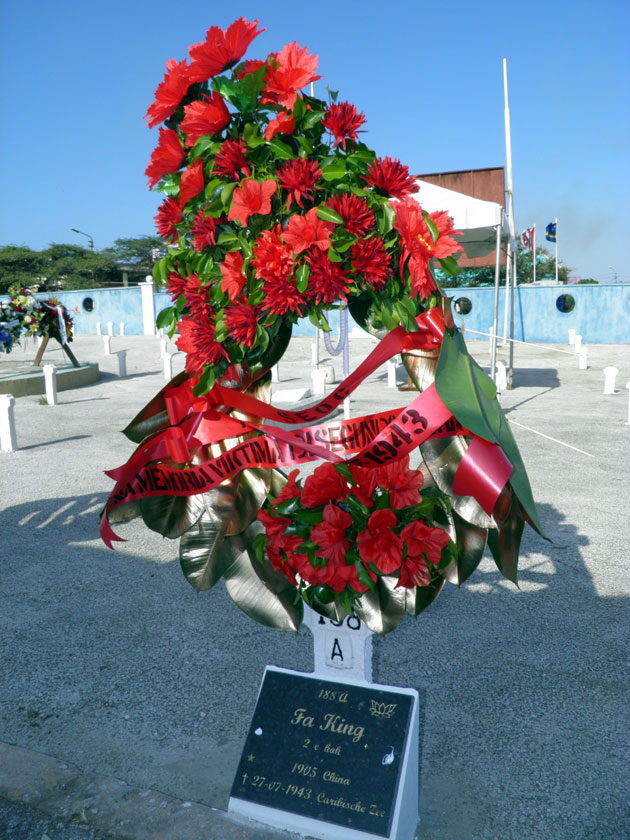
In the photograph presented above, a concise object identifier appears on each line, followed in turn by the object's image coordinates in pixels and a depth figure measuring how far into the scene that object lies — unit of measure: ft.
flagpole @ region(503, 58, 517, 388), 45.86
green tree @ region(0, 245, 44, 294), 190.19
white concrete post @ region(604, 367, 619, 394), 42.42
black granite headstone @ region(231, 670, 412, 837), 6.95
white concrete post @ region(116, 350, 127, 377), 57.72
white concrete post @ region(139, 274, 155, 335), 116.67
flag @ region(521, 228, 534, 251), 76.56
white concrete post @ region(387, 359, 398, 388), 45.28
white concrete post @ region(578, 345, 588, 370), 57.88
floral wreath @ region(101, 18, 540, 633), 6.78
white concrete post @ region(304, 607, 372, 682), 7.95
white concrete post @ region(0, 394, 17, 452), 28.63
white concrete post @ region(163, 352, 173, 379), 54.08
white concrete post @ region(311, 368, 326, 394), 40.83
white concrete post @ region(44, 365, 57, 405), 41.39
